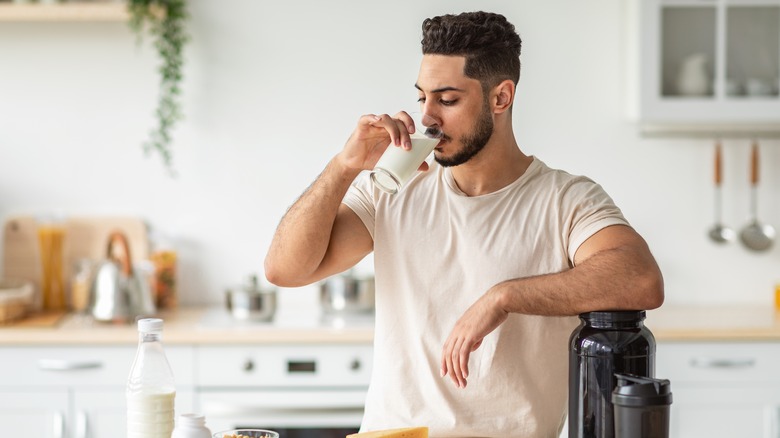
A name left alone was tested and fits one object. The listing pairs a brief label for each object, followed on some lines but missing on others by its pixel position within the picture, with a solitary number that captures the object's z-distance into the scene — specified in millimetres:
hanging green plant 3635
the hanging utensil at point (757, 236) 3898
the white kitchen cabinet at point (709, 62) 3578
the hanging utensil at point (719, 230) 3893
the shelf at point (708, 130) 3854
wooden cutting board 3766
